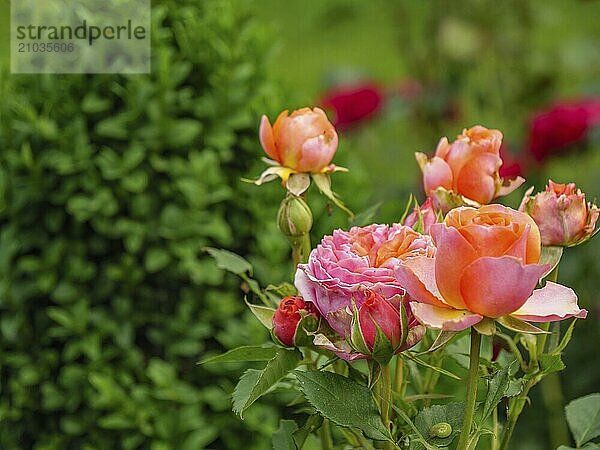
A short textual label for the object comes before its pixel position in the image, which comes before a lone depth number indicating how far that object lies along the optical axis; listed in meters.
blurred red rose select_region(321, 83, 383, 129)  2.68
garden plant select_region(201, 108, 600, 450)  0.67
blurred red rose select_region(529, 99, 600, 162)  1.81
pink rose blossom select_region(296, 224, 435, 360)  0.71
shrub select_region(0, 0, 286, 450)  1.14
